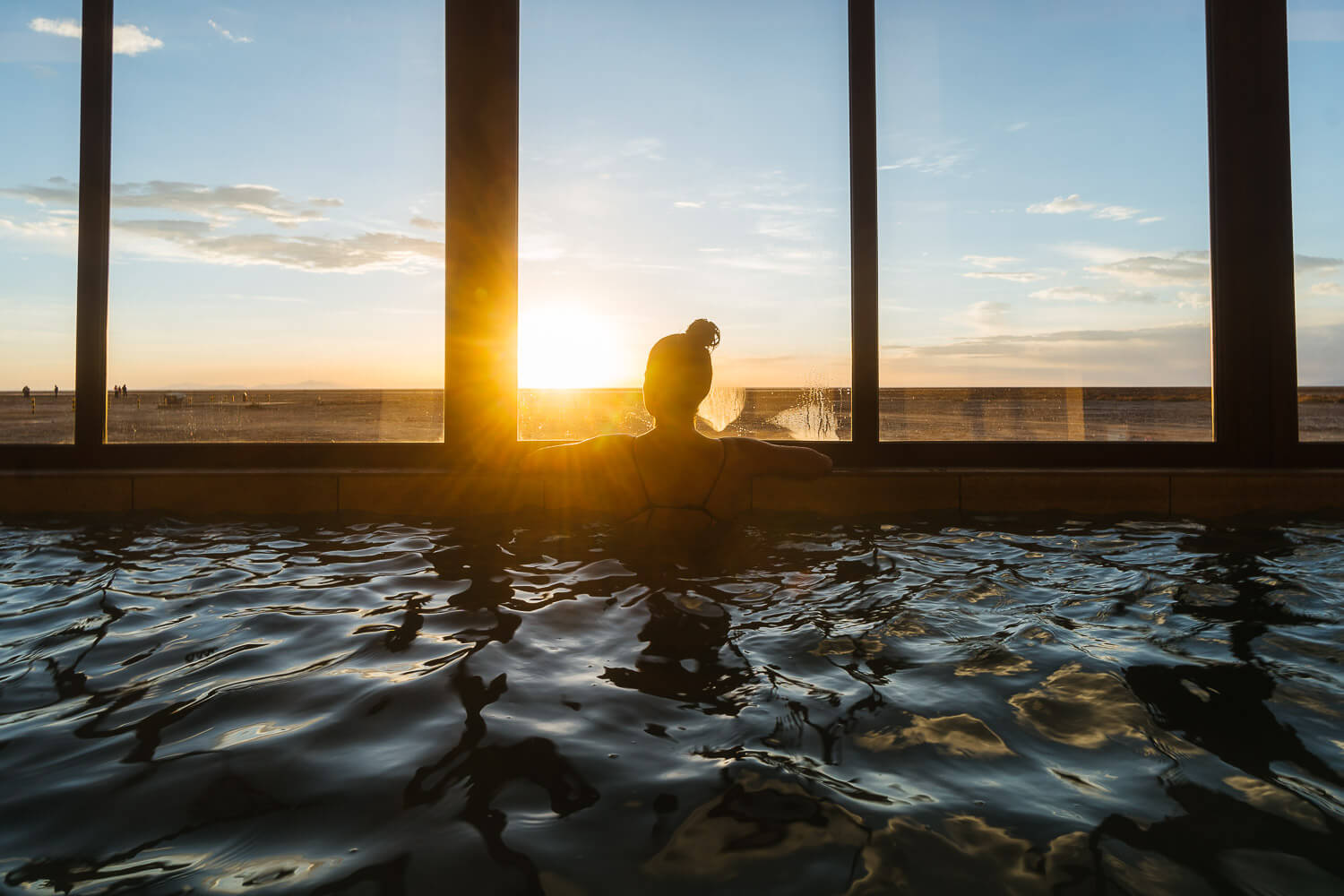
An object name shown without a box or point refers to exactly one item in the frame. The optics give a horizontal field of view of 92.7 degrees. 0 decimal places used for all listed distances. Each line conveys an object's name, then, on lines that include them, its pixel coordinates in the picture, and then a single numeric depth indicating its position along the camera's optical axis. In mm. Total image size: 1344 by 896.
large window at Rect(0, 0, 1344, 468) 3865
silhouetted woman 2516
